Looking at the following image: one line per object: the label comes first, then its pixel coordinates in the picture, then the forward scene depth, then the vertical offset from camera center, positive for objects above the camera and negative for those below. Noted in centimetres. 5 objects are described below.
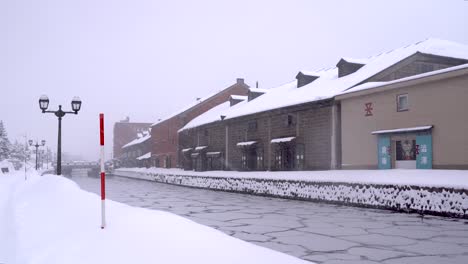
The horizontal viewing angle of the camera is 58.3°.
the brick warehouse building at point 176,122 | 4703 +340
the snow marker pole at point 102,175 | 596 -34
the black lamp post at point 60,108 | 2028 +221
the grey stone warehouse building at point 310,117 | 2169 +204
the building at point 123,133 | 9100 +391
